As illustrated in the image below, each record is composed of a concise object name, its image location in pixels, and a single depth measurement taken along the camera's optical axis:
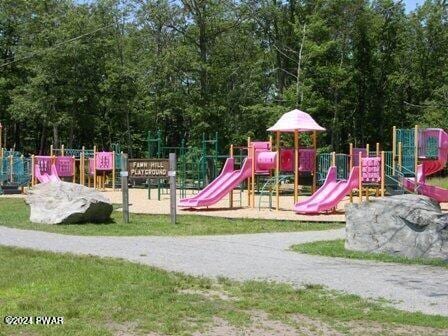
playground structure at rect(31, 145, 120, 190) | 32.51
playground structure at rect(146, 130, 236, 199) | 32.41
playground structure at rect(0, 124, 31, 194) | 31.92
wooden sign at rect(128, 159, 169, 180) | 17.56
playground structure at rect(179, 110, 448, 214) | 21.46
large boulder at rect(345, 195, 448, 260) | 10.63
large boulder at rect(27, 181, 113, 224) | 16.19
